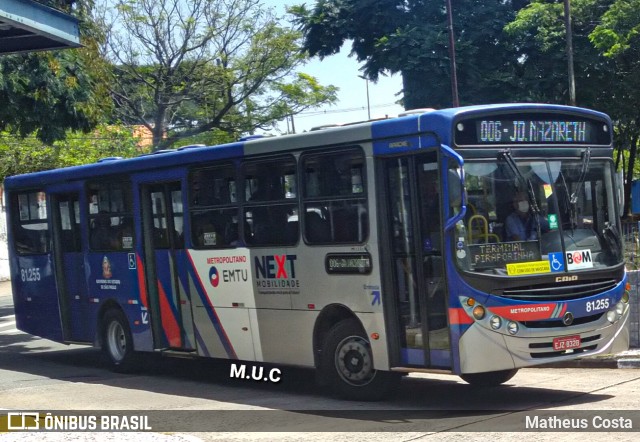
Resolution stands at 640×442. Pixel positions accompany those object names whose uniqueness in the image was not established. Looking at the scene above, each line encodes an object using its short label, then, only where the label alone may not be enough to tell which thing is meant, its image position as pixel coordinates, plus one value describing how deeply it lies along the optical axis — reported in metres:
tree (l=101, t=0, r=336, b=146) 42.69
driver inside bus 10.19
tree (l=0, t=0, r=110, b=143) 20.08
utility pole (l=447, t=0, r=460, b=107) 27.36
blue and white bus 10.09
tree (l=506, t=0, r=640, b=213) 35.25
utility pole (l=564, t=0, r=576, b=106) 30.73
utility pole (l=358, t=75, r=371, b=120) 39.78
